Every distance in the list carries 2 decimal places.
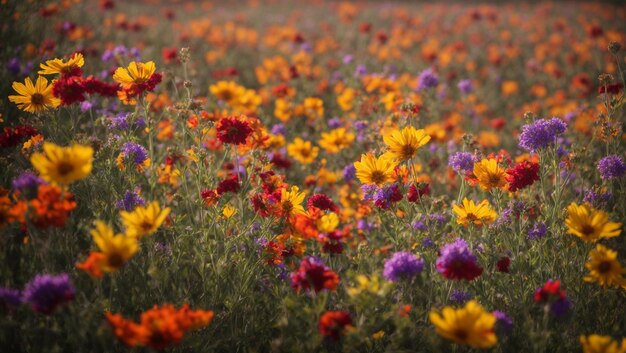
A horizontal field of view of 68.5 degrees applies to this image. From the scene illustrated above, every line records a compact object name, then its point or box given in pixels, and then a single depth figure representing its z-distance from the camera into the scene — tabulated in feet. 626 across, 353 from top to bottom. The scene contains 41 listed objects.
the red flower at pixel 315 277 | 6.43
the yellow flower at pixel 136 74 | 8.74
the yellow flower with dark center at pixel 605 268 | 6.73
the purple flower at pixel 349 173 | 12.39
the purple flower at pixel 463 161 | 9.73
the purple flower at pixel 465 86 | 18.85
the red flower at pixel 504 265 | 8.13
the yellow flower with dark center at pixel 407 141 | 7.99
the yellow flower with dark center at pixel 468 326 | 5.59
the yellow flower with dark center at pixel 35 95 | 8.48
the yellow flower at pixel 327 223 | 7.28
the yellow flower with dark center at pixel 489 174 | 8.53
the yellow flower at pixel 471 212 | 8.30
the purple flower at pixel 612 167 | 9.25
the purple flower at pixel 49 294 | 5.83
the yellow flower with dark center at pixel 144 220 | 6.36
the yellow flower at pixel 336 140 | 12.39
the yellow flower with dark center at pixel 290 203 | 8.31
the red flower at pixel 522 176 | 8.50
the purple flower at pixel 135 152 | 8.76
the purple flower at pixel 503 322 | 7.13
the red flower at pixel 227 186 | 8.01
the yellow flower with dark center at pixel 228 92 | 13.75
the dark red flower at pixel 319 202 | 8.40
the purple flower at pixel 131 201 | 8.74
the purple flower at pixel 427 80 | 15.52
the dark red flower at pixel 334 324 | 6.13
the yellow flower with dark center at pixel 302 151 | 12.01
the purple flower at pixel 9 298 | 6.34
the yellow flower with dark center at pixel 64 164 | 5.98
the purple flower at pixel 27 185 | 6.30
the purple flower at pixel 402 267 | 7.02
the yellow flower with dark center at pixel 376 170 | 8.25
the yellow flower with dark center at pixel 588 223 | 6.90
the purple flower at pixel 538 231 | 9.06
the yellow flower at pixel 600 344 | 5.80
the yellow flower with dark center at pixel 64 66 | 8.73
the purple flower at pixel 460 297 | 8.25
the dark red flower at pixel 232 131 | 8.49
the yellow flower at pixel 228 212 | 8.84
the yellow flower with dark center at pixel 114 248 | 5.79
